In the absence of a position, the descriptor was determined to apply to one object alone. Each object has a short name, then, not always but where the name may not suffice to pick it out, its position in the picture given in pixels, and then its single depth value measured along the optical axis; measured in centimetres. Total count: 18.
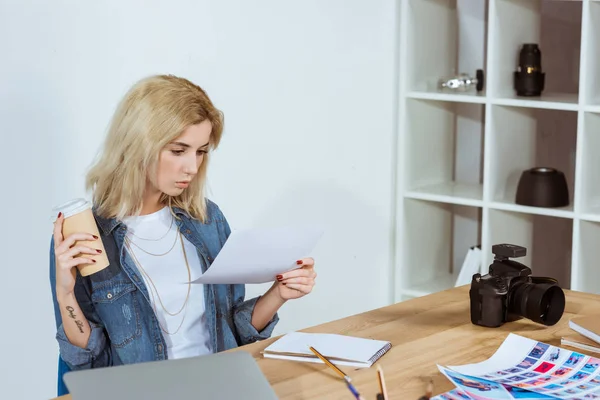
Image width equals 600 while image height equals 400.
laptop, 255
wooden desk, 320
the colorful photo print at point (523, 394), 304
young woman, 357
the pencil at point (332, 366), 312
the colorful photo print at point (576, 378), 319
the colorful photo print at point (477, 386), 305
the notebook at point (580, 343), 336
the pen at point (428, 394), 280
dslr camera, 347
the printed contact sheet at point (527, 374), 308
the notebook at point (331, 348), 330
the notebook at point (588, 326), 338
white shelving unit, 457
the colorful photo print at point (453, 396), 306
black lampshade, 463
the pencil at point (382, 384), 278
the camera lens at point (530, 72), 470
